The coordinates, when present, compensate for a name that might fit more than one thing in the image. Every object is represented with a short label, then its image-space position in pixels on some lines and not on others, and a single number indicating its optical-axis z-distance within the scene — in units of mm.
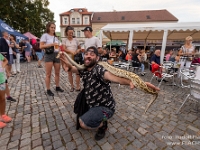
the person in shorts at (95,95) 1930
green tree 17281
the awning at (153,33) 7686
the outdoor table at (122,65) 7045
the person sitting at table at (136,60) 7272
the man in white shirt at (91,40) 3849
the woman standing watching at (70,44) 3781
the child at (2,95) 2340
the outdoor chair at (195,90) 2718
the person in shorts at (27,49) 10945
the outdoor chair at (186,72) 4887
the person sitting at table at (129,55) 8220
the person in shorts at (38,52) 9940
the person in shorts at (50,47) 3559
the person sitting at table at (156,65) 5420
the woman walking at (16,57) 6649
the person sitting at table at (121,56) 9981
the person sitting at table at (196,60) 6945
